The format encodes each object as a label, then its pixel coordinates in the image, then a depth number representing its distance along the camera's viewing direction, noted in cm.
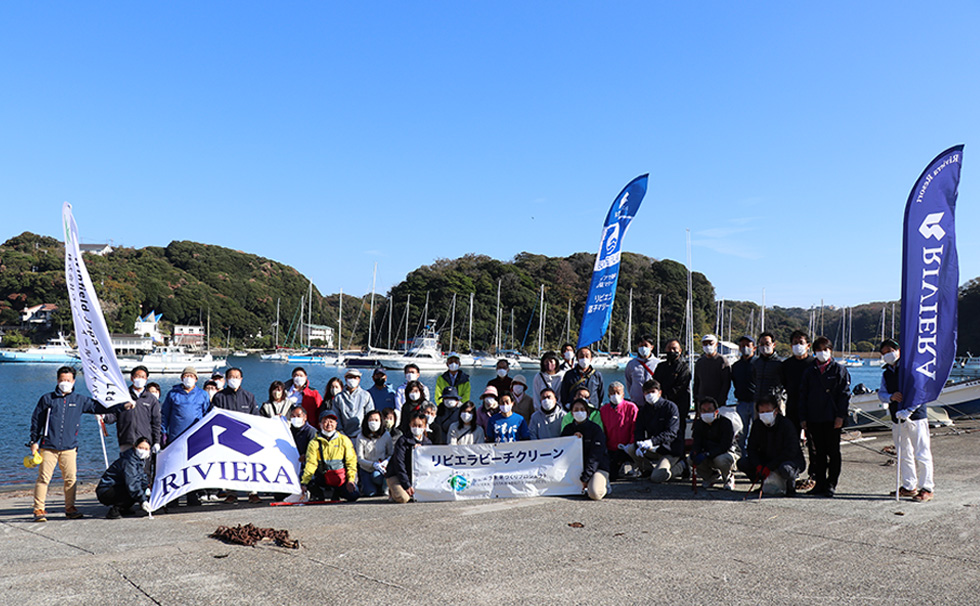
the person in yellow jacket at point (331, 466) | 930
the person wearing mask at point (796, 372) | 920
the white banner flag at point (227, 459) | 864
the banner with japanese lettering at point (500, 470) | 932
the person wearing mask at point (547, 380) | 1111
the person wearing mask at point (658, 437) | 966
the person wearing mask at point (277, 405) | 1016
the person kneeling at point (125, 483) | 865
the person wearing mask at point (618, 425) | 1003
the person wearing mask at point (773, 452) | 873
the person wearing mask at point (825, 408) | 870
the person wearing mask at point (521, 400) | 1120
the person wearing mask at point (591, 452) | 896
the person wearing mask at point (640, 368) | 1082
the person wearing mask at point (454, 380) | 1206
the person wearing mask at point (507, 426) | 1006
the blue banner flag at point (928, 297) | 827
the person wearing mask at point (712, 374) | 1027
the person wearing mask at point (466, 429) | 1000
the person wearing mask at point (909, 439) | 840
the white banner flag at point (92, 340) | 875
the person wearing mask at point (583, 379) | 1067
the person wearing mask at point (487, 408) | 1033
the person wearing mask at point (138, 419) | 926
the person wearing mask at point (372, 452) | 977
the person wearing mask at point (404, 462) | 924
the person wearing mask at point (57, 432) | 854
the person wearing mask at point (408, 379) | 1145
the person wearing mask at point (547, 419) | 1000
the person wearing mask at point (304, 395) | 1079
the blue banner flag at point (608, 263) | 1260
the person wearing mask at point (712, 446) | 927
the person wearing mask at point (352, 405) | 1052
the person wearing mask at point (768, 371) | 957
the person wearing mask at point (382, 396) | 1180
